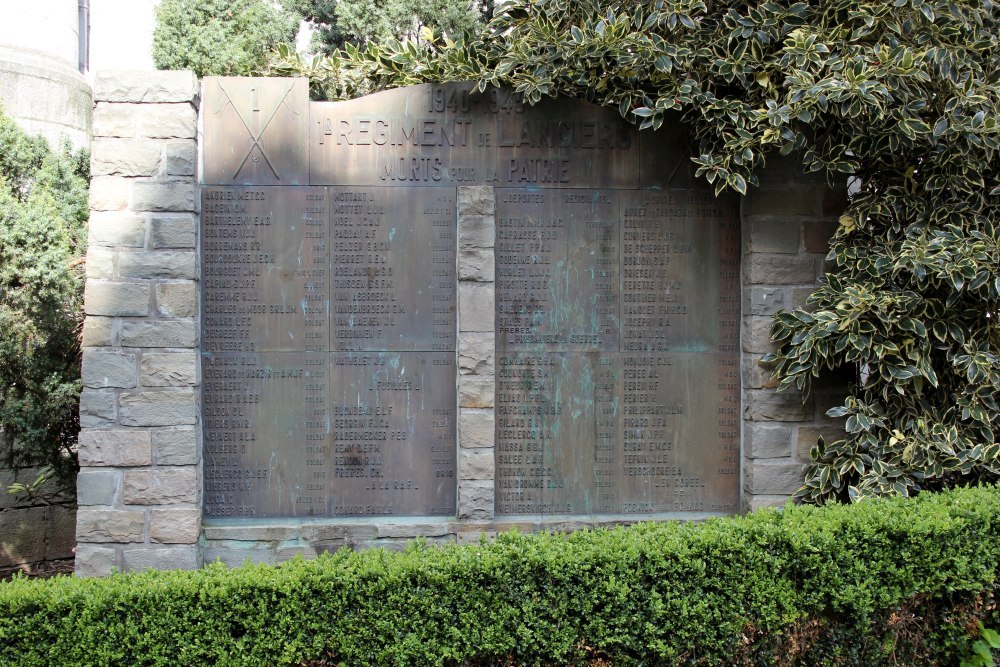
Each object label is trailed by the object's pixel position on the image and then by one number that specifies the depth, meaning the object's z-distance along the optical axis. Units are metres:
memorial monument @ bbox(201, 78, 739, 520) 4.40
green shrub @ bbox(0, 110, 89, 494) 4.42
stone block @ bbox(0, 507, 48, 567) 5.21
